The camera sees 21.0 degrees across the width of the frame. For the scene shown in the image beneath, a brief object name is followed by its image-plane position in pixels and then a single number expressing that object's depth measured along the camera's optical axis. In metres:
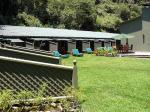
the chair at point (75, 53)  41.23
